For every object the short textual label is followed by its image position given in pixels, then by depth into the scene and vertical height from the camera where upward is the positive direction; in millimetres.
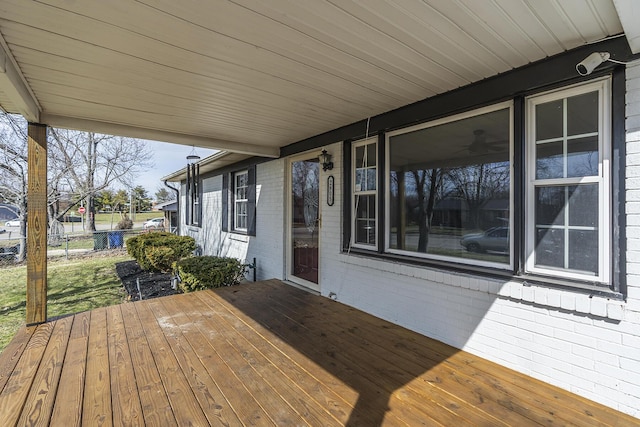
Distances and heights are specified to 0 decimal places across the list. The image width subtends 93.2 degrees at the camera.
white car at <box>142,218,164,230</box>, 21778 -634
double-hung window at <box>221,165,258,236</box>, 6273 +291
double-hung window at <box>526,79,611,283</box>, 2018 +215
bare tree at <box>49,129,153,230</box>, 11922 +2449
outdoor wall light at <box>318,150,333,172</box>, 4283 +745
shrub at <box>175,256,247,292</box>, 4910 -989
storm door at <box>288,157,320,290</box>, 4770 -124
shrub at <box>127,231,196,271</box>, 7297 -911
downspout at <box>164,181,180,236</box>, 12288 +219
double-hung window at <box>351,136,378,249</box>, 3758 +260
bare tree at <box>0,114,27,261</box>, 10227 +1746
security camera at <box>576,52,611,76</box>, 1843 +935
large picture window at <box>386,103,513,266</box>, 2564 +236
